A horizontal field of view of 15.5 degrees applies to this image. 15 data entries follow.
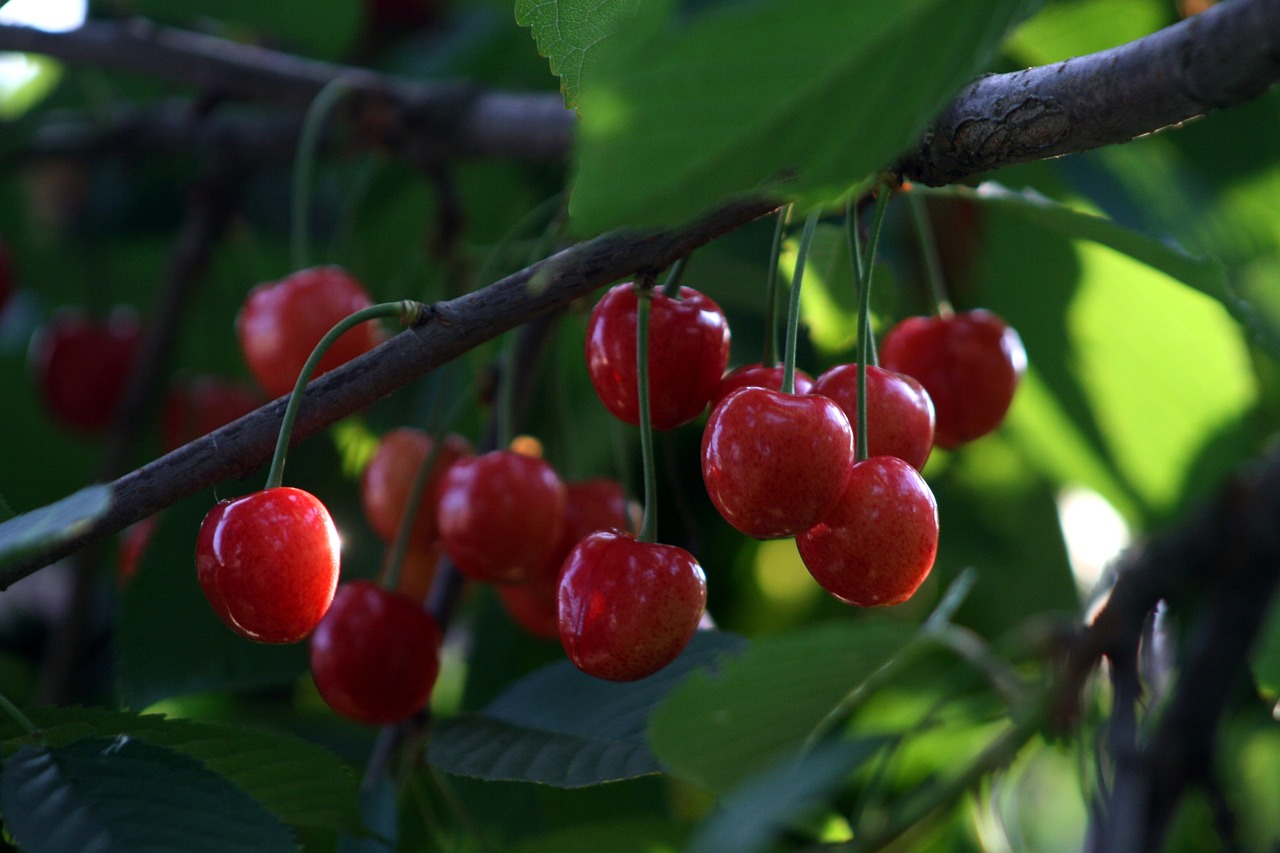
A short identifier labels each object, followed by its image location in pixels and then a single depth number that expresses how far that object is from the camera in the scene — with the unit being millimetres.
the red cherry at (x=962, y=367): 704
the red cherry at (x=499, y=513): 696
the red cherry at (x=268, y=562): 646
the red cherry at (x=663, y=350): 664
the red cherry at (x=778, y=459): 640
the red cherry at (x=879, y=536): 647
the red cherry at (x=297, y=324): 724
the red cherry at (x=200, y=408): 848
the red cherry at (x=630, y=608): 656
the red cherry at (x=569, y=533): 720
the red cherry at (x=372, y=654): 703
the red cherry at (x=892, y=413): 664
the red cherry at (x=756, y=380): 667
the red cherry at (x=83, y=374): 924
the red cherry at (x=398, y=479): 736
